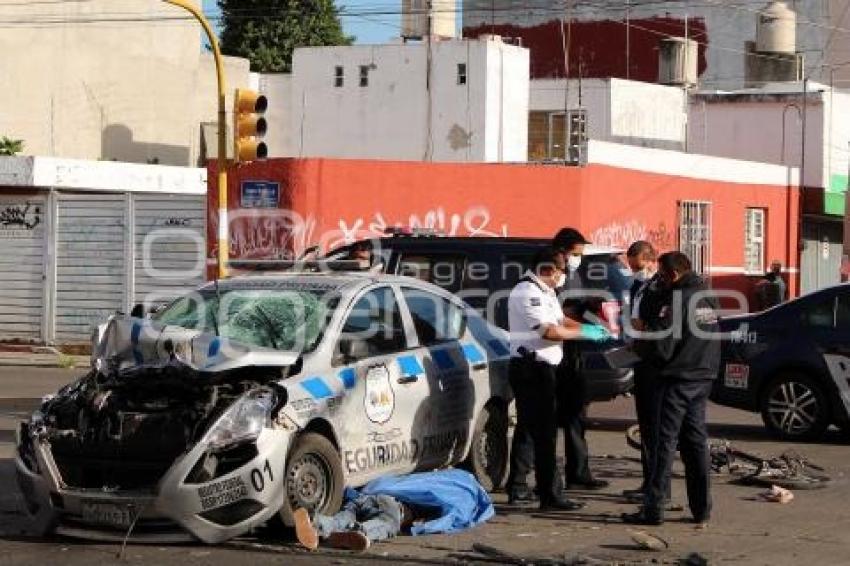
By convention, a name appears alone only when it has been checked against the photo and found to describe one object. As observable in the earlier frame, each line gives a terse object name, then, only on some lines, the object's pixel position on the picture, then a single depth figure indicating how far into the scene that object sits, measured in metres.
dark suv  14.89
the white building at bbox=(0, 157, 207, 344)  27.30
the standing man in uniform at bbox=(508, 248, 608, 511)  10.35
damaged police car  8.69
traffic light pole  19.11
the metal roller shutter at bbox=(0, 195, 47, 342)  28.28
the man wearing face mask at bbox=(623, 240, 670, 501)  10.13
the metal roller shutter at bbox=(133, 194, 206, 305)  27.12
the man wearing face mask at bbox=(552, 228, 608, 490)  11.35
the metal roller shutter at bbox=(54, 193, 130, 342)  27.64
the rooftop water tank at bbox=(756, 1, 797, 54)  45.41
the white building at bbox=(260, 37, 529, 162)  37.06
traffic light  18.73
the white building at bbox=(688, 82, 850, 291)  38.84
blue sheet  9.58
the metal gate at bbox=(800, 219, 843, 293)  38.66
